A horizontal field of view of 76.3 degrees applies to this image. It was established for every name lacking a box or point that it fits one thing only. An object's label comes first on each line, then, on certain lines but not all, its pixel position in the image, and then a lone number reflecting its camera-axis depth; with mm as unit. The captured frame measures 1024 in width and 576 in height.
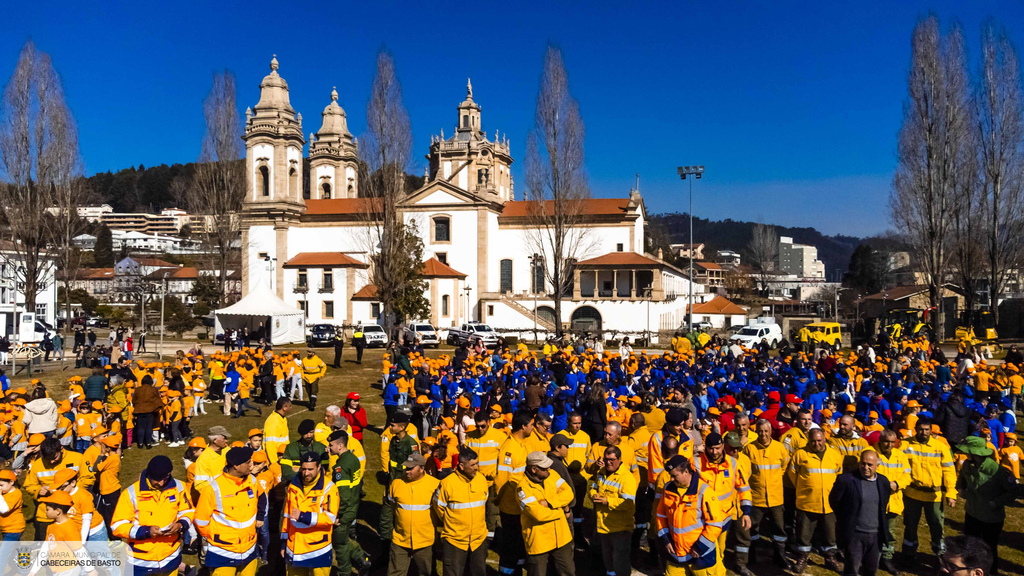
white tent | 33250
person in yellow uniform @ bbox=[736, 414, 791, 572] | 6922
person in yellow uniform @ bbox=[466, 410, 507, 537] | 7312
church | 43969
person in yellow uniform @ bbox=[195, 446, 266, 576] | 5156
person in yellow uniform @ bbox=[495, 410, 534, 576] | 6340
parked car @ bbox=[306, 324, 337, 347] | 34875
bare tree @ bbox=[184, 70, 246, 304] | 40156
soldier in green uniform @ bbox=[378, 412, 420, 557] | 7078
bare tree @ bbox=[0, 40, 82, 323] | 29031
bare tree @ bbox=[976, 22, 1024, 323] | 32281
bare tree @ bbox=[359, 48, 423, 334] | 32188
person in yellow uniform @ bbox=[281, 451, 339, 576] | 5367
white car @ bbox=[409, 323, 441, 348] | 34344
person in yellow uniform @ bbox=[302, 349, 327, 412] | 16594
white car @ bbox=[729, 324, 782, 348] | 32291
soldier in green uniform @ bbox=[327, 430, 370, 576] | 6230
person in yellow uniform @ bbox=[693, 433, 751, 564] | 5641
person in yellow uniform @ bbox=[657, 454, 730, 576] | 5246
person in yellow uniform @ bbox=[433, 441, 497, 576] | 5617
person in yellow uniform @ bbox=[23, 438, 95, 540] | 6160
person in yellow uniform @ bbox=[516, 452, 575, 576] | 5578
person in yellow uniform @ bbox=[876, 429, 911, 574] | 6766
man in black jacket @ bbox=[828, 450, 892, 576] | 6000
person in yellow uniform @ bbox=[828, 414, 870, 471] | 6927
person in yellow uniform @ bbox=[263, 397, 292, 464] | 7914
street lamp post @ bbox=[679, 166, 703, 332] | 36500
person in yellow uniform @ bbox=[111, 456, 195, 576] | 4992
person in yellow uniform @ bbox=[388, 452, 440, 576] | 5656
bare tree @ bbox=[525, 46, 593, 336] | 34281
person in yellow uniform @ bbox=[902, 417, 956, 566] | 6852
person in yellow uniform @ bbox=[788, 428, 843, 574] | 6723
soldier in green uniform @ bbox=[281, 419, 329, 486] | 6961
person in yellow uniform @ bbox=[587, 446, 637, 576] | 5996
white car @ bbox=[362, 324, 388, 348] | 34588
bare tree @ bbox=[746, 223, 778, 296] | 100250
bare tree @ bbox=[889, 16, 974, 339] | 32250
